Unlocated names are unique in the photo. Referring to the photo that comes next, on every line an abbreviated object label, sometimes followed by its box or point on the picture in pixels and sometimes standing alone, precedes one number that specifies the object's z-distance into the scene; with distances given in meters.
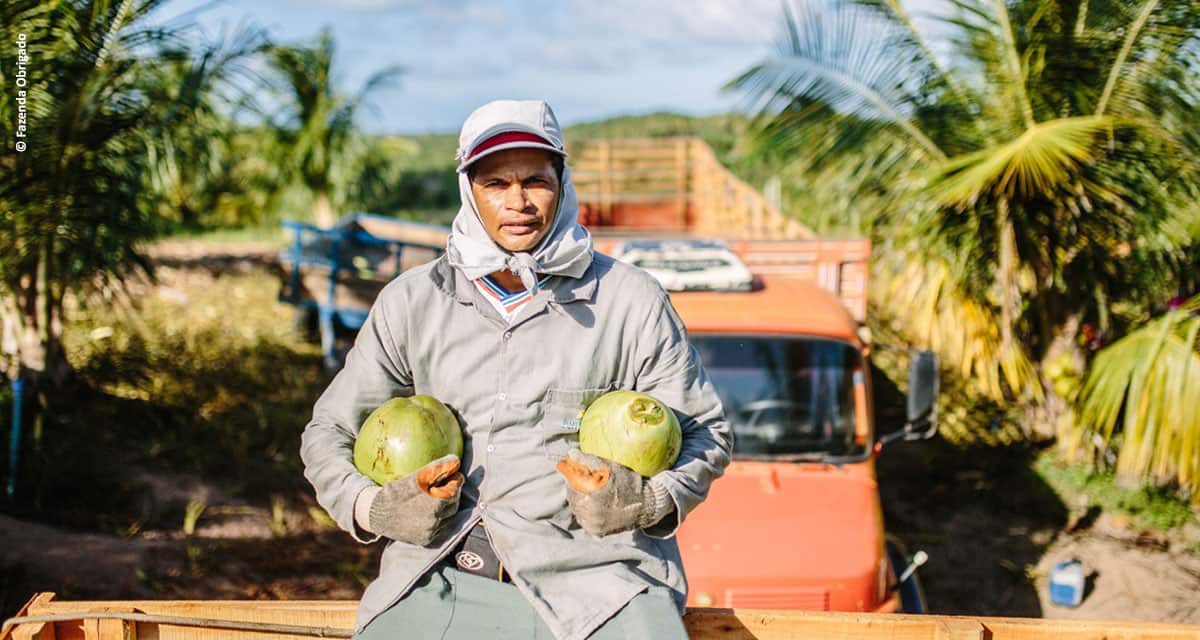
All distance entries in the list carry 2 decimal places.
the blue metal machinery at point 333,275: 10.47
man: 2.25
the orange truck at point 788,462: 3.67
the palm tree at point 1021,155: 5.85
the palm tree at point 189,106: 7.00
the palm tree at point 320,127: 17.69
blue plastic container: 5.67
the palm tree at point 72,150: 6.07
